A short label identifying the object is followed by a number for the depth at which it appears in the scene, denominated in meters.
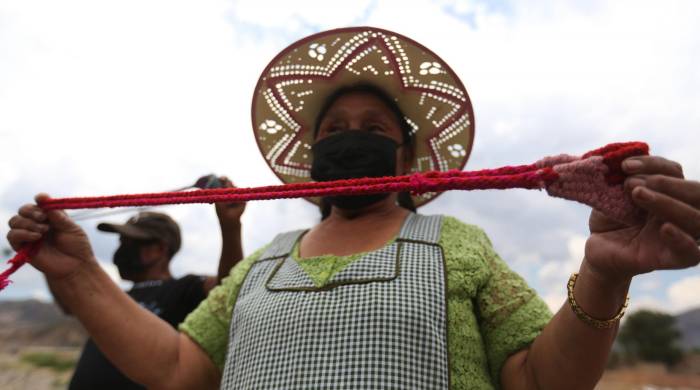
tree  20.41
